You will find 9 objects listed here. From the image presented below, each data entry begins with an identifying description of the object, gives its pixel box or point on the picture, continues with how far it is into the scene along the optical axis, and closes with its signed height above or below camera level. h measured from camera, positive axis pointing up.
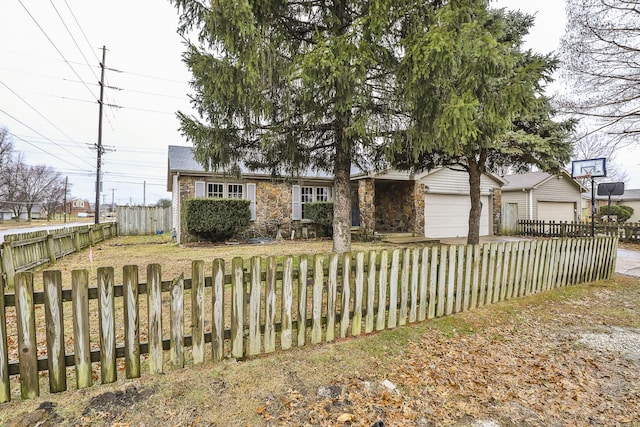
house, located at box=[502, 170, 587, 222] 17.34 +1.07
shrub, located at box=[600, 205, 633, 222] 25.33 +0.24
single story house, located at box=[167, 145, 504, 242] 12.40 +0.87
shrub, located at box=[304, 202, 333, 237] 13.30 +0.10
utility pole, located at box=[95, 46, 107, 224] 16.95 +4.16
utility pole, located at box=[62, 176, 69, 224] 42.52 +5.14
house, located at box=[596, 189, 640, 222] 30.56 +1.51
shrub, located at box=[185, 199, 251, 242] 10.83 -0.06
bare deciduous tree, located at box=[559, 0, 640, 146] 8.08 +4.43
